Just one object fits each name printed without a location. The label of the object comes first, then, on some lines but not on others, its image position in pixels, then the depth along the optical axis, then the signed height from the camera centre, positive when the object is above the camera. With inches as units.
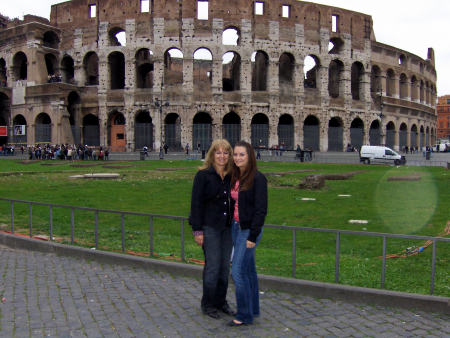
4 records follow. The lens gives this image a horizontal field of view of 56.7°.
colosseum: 1518.2 +301.4
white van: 1183.6 -4.7
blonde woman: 167.6 -24.0
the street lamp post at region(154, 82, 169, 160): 1454.2 +170.0
